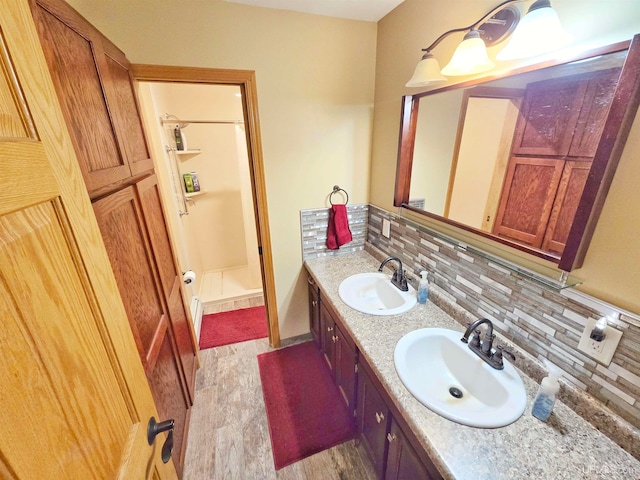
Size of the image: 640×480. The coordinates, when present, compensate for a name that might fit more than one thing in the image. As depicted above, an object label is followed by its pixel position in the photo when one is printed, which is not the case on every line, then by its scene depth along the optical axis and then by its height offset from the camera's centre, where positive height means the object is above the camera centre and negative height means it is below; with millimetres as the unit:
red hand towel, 1982 -592
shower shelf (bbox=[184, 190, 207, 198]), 3037 -505
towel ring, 1971 -311
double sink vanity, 737 -840
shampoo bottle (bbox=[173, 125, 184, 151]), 2794 +119
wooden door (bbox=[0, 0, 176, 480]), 358 -245
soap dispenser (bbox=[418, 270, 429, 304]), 1423 -742
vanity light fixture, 783 +345
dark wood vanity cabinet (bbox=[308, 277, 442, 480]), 938 -1149
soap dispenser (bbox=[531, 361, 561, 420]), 808 -752
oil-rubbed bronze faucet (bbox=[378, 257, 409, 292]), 1561 -768
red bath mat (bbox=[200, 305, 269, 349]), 2399 -1655
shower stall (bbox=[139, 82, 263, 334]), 2557 -444
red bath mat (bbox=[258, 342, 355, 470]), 1543 -1645
